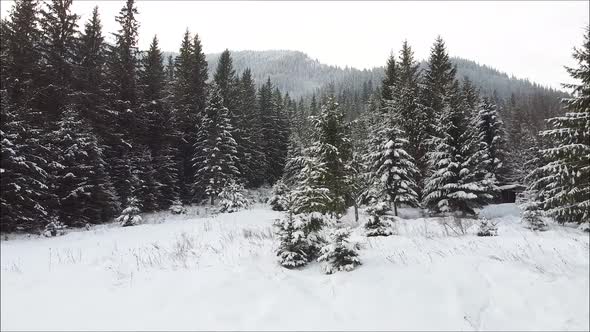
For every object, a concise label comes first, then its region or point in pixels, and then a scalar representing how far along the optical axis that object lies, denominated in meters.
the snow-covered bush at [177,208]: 28.77
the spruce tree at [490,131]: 36.72
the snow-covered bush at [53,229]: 15.35
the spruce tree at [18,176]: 14.90
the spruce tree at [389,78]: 39.66
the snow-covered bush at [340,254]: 7.60
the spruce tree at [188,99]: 36.75
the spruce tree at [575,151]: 18.17
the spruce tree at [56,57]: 23.00
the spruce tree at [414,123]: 31.46
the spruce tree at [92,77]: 24.64
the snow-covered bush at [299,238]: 8.23
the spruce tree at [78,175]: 19.19
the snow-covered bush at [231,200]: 28.35
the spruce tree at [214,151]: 33.38
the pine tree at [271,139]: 53.12
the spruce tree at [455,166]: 24.72
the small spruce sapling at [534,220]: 16.94
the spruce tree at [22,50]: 20.91
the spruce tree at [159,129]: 31.06
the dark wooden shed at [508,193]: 41.84
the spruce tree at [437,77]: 34.41
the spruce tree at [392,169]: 24.90
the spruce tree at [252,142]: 45.47
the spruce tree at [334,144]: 20.17
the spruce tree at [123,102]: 26.84
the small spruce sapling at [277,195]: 31.70
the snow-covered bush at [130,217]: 19.02
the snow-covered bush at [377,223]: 11.07
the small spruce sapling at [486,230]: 10.10
